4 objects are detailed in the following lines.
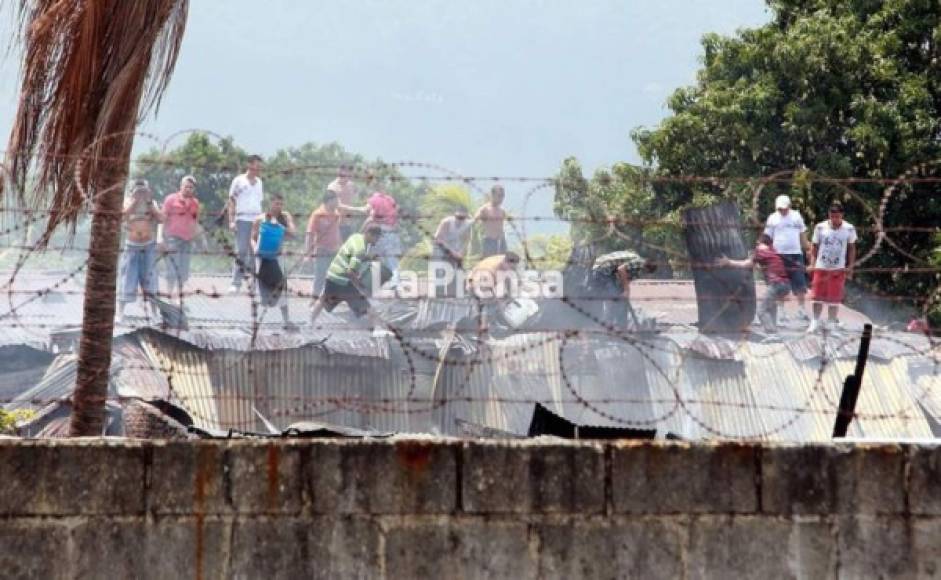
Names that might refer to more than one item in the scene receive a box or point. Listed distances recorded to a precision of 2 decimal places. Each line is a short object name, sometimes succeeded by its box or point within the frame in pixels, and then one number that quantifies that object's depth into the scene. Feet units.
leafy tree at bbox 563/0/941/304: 137.18
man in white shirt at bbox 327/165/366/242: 59.26
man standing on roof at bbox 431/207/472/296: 47.78
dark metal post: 38.11
